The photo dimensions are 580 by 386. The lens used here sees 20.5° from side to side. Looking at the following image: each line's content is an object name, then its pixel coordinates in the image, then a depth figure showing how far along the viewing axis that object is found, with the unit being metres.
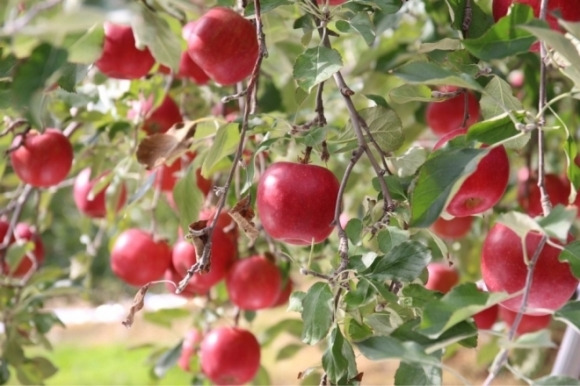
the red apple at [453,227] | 2.27
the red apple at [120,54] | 1.93
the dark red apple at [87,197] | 2.26
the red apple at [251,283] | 2.08
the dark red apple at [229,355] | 2.15
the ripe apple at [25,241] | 2.30
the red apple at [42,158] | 2.03
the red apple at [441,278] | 2.30
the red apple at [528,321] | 2.11
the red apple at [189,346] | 2.34
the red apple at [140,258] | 2.15
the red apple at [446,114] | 2.07
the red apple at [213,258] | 2.07
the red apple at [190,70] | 2.06
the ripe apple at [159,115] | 2.16
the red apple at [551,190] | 2.16
